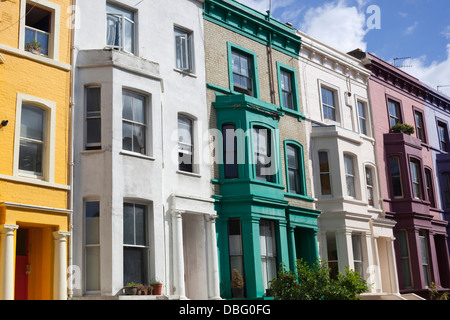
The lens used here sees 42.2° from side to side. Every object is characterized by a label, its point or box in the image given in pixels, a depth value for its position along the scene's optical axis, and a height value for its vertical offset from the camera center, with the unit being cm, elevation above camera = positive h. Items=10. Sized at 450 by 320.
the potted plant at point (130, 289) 1525 +43
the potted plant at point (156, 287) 1594 +47
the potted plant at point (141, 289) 1548 +41
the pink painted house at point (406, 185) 2729 +510
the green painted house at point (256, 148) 1977 +544
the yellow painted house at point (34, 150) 1449 +406
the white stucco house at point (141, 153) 1577 +442
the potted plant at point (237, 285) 1931 +49
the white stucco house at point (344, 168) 2394 +534
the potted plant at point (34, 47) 1577 +697
